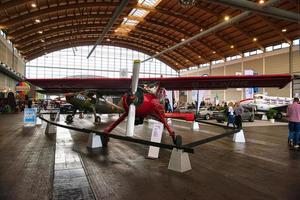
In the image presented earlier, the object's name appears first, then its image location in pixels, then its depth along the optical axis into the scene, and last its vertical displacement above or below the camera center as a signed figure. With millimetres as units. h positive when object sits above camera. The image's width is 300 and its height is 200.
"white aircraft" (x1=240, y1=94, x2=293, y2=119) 22766 -11
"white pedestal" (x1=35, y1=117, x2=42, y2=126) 12938 -1332
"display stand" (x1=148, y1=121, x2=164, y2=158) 5496 -920
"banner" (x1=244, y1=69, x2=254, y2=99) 18572 +1022
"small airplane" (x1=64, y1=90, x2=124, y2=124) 13180 -64
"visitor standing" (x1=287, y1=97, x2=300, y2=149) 6820 -549
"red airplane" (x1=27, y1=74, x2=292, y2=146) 6273 +750
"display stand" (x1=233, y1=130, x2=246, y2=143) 8047 -1304
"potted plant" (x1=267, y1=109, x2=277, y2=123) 19138 -1023
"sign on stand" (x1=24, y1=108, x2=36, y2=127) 11773 -930
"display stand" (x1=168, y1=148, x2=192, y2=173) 4391 -1242
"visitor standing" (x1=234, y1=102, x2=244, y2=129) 8945 -552
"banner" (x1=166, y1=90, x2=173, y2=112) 13953 +389
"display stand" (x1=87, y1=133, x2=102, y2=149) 6469 -1236
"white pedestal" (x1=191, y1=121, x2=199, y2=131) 11564 -1316
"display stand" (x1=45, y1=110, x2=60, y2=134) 9484 -1288
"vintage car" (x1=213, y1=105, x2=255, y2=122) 17156 -1130
